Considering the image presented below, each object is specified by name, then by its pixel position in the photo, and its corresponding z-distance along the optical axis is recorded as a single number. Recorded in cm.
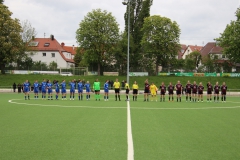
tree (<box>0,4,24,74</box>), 5034
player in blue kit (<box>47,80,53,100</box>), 2520
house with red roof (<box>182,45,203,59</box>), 10212
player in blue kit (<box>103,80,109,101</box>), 2430
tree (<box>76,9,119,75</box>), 5656
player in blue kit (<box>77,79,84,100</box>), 2514
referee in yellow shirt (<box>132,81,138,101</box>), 2480
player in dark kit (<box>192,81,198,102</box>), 2533
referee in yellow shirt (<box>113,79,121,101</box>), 2453
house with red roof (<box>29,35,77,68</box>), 7275
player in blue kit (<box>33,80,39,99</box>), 2534
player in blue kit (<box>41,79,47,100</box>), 2523
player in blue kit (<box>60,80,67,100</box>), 2525
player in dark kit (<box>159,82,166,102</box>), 2514
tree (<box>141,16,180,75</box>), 5703
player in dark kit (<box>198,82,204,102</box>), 2482
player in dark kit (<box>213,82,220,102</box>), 2492
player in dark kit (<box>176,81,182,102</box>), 2489
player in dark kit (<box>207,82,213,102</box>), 2539
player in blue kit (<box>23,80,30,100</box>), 2489
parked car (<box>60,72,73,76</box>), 5618
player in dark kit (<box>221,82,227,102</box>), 2545
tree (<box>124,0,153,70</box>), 5978
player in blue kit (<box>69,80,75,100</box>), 2530
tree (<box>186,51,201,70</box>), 7412
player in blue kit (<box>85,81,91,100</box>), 2516
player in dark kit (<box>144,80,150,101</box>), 2450
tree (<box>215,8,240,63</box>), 5181
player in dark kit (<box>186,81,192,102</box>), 2547
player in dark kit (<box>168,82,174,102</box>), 2502
